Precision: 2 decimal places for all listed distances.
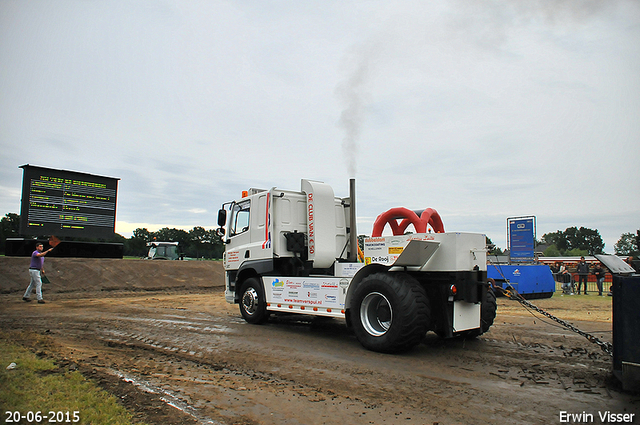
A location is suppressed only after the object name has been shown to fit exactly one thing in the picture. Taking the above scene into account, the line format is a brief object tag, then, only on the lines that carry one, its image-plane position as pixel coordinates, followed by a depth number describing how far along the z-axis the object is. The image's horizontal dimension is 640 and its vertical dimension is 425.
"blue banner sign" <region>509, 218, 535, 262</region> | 19.20
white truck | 6.61
